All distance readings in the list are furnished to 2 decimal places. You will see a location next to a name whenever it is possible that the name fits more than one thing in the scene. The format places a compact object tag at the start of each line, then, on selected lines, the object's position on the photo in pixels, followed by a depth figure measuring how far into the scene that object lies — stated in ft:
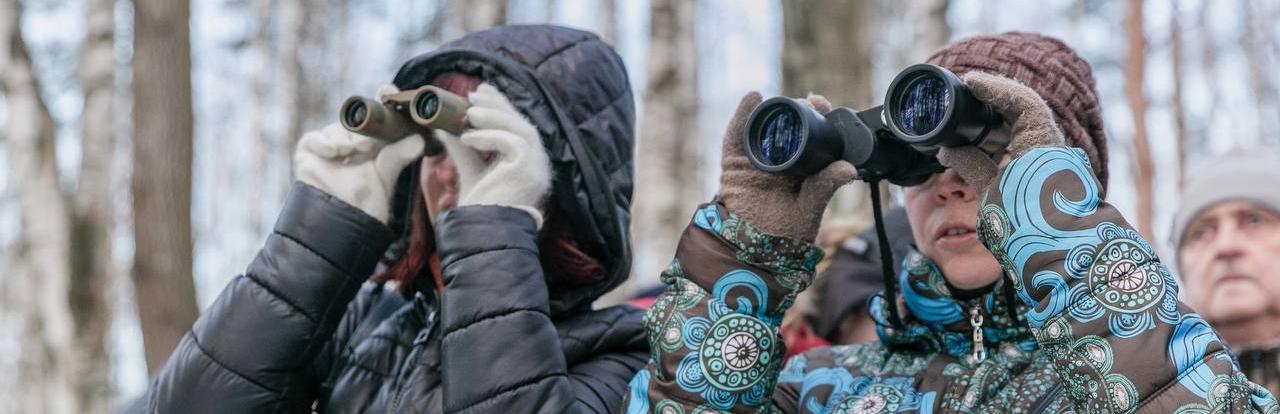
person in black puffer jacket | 7.03
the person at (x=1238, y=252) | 8.45
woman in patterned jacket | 5.26
